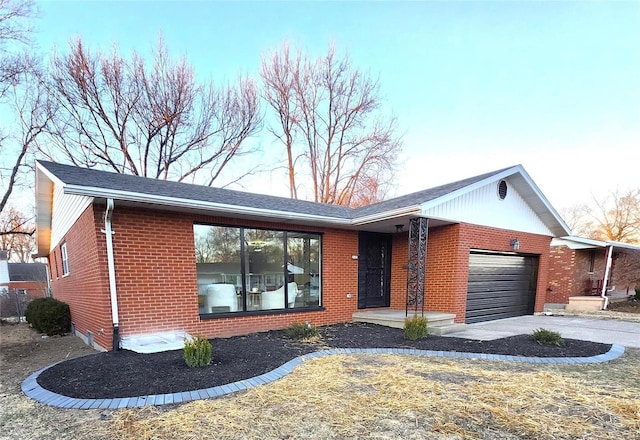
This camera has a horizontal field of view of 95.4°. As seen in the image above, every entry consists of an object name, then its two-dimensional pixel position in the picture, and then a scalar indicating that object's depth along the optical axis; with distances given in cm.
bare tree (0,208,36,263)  1500
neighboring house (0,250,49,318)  1460
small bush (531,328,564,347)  515
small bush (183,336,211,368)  390
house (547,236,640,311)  1112
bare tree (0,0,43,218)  1103
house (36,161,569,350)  508
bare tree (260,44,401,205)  1830
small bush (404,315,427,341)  561
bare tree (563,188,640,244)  2180
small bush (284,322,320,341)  572
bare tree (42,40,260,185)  1441
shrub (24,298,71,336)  802
